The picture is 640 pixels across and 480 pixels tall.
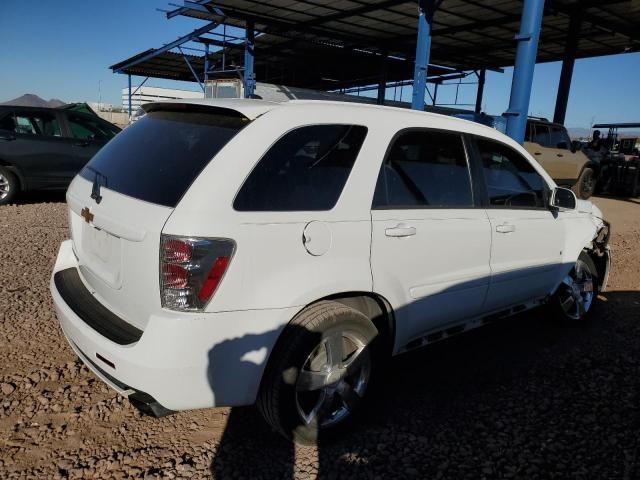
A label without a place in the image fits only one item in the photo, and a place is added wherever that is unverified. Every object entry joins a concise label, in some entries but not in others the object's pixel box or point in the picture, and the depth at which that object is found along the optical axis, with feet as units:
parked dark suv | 25.31
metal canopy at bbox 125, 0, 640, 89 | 44.75
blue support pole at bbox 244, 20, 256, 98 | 53.16
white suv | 6.56
